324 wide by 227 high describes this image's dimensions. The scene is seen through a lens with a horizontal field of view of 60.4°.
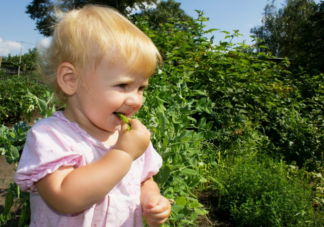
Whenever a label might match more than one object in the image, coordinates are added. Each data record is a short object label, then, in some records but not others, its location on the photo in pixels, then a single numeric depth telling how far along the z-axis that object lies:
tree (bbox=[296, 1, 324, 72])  13.70
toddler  0.84
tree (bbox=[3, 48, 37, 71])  28.69
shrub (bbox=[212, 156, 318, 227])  2.04
